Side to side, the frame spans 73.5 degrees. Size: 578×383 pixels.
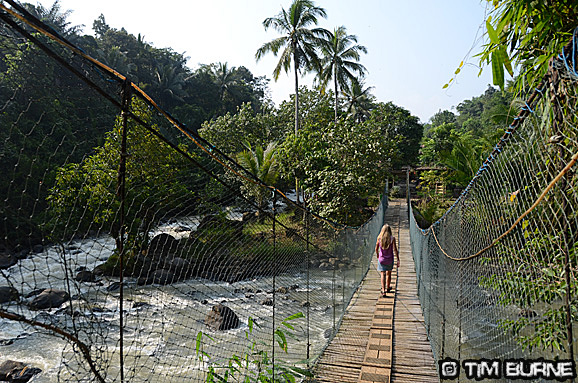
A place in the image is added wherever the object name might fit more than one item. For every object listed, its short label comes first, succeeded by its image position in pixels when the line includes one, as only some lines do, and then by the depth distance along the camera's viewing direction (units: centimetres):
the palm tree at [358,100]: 1929
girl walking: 482
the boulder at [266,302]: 642
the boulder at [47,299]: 575
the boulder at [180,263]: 832
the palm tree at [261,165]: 1116
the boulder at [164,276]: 744
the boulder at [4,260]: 804
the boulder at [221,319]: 516
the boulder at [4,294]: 603
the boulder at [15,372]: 405
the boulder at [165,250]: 701
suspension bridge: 109
